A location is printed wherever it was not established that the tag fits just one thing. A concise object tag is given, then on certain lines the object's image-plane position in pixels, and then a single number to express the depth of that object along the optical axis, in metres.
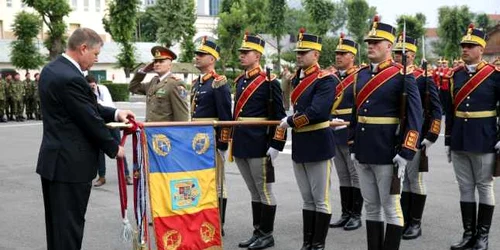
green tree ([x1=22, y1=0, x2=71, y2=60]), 32.88
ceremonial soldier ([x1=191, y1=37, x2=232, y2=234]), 6.79
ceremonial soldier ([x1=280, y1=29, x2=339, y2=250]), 5.94
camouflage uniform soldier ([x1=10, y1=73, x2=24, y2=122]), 23.47
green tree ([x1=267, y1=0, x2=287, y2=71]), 48.50
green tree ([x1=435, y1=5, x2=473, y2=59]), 42.78
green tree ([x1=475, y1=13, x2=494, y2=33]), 73.86
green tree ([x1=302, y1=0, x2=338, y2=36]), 44.38
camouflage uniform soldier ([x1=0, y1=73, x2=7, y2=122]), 23.09
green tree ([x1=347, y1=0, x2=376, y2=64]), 59.08
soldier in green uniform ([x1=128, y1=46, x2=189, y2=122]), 7.30
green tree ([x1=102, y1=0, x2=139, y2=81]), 36.47
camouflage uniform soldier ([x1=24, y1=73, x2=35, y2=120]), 24.25
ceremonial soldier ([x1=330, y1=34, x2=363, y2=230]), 7.46
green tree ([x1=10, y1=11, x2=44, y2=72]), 33.81
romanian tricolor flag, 5.54
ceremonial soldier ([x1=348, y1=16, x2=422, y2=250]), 5.45
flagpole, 5.04
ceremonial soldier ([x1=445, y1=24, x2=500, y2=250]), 6.27
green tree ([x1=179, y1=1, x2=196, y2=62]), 42.16
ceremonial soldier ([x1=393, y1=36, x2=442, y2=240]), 6.82
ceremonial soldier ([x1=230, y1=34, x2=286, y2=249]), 6.43
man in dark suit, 4.64
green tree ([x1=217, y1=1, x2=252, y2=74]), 41.88
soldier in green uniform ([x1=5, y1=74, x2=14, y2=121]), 23.38
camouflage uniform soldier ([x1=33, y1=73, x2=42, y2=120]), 24.36
